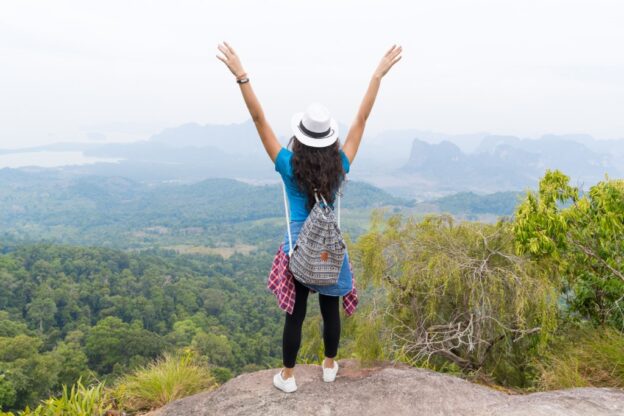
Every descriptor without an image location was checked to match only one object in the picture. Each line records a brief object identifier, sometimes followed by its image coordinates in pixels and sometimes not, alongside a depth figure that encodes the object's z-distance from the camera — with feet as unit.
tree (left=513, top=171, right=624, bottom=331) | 11.71
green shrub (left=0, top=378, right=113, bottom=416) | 8.64
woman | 6.89
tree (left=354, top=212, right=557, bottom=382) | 12.60
